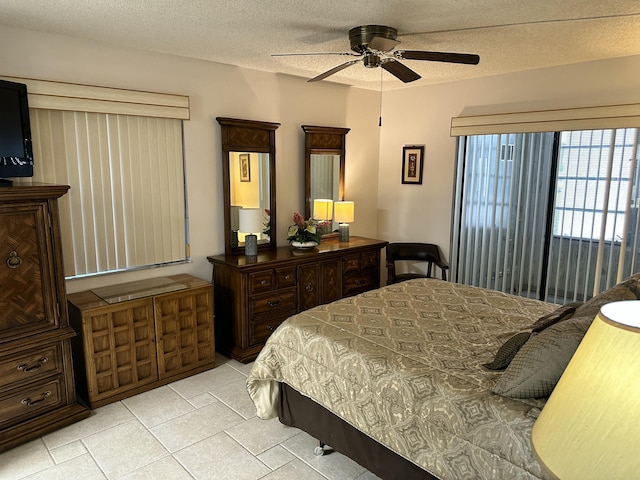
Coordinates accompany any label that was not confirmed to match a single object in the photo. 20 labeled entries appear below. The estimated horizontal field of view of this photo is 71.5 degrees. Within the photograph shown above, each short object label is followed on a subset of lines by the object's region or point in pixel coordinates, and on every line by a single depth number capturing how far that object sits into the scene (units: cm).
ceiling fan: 265
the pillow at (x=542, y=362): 173
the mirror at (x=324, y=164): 471
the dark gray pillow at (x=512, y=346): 211
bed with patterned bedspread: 181
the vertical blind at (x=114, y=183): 318
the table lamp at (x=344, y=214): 486
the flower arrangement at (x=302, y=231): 445
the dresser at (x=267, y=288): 382
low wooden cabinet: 311
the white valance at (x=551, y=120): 361
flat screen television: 274
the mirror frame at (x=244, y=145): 402
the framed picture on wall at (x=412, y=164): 508
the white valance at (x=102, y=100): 301
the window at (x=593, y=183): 372
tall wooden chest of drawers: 264
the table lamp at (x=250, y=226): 406
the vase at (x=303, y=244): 442
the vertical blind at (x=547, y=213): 376
